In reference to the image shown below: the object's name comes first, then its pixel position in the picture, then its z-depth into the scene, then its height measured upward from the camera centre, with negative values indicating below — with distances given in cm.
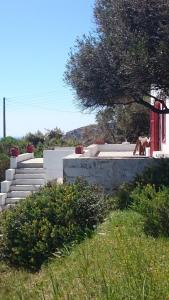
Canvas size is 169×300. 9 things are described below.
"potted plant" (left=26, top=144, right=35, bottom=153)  2338 -21
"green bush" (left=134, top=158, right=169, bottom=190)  1061 -64
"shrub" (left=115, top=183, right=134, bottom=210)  1081 -108
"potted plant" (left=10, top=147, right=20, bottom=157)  1992 -32
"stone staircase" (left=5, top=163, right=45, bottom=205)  1786 -125
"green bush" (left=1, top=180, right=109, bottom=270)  944 -141
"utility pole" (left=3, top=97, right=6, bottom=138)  5195 +247
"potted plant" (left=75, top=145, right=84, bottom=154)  1759 -20
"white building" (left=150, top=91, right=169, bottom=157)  1955 +43
